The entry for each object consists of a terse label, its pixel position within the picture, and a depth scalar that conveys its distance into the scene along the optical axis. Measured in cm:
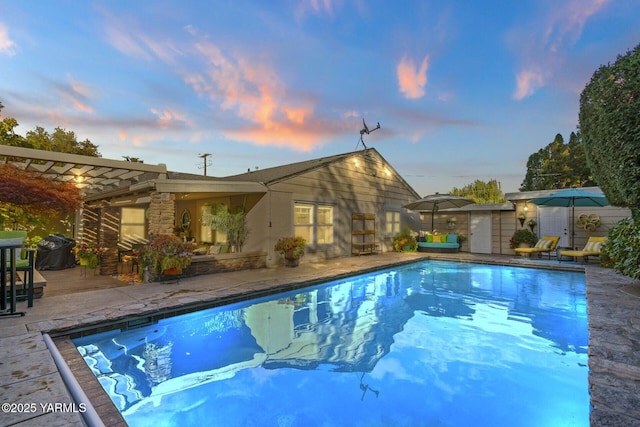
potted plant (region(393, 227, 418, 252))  1433
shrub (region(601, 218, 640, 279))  533
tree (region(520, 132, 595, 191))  2761
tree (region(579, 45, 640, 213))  454
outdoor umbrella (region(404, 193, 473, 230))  1322
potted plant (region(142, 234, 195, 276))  711
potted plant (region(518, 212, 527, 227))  1296
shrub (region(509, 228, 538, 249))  1263
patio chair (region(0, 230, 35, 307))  416
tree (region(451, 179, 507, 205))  3444
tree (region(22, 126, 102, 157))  1616
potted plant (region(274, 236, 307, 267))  952
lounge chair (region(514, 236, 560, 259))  1144
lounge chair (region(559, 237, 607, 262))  992
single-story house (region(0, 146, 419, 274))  749
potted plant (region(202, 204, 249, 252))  984
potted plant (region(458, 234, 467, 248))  1462
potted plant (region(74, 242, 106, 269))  796
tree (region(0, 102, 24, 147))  1307
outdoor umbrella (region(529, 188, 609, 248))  982
